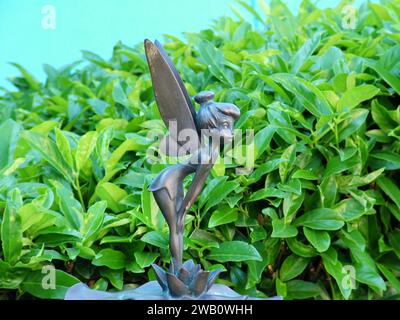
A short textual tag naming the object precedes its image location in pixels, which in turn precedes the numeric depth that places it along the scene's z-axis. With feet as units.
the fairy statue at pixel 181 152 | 4.92
